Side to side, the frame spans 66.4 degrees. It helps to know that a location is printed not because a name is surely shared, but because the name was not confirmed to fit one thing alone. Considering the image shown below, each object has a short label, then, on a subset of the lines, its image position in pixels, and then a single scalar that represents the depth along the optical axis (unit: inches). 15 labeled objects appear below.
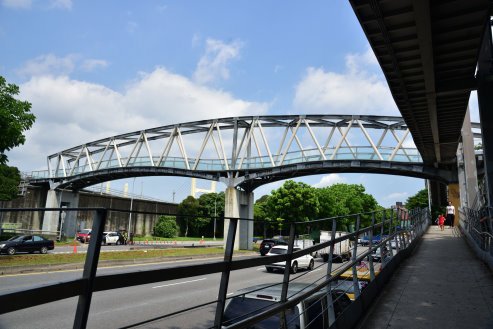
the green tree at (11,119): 673.0
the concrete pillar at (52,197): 2212.1
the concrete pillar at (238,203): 1675.7
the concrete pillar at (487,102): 575.2
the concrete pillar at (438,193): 2544.3
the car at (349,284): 321.6
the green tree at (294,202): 2242.9
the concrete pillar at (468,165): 1225.4
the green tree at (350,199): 2847.4
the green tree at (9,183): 1499.3
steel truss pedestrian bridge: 1504.7
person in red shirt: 1115.9
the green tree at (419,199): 3790.1
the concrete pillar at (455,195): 1508.4
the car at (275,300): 188.2
